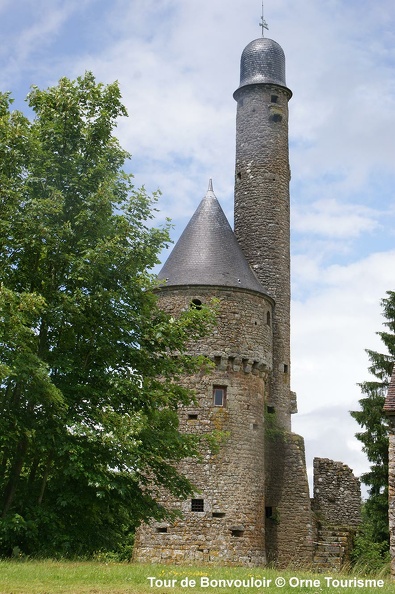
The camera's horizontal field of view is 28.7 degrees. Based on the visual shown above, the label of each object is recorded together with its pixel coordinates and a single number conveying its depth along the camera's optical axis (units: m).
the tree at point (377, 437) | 27.08
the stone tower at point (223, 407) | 23.16
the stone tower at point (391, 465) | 16.78
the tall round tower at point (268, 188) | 28.16
